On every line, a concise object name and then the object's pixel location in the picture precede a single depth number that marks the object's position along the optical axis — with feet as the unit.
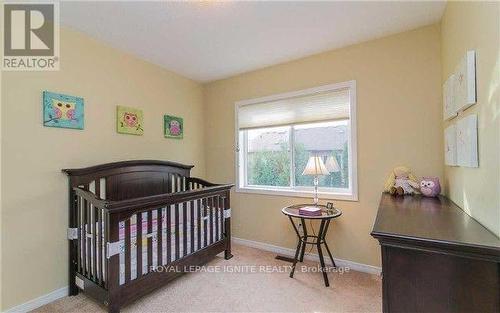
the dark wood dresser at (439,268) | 2.89
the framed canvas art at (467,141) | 4.08
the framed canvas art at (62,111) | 6.38
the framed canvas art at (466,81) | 4.17
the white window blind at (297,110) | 8.35
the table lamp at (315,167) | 7.69
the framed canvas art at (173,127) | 9.88
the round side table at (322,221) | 7.01
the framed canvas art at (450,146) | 5.29
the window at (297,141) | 8.29
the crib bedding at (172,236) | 6.20
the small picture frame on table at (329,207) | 7.64
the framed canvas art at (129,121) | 8.18
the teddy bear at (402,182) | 6.72
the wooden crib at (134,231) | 5.59
